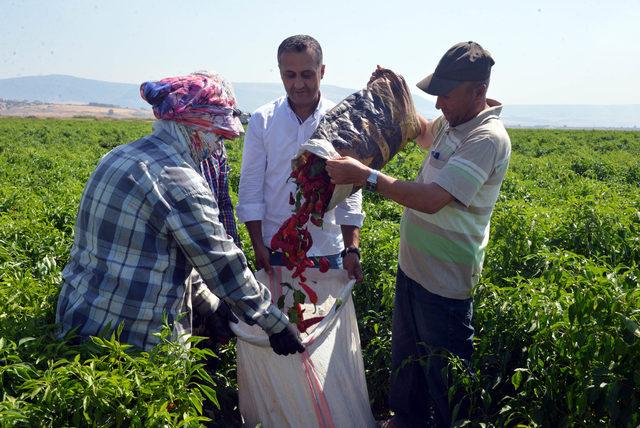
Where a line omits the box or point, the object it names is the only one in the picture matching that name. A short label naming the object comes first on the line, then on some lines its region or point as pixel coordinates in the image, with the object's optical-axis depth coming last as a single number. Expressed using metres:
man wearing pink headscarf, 2.09
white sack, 2.32
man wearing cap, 2.31
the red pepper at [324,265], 2.85
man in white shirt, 3.19
